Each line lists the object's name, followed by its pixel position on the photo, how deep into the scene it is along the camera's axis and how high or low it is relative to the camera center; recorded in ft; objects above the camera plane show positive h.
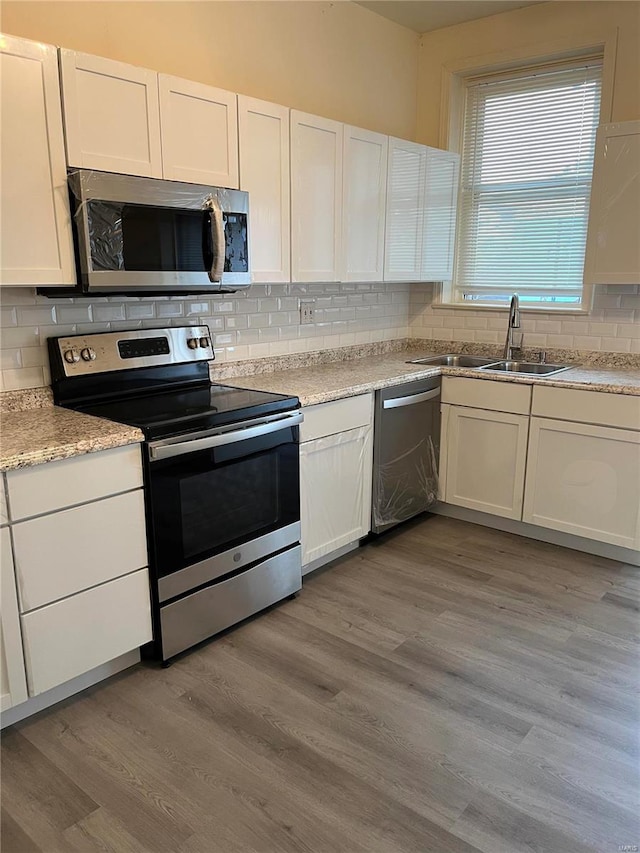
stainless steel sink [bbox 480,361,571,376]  12.57 -1.61
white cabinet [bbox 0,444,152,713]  6.39 -2.98
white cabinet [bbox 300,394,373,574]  9.62 -2.96
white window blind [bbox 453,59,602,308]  12.37 +1.98
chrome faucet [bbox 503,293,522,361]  12.73 -0.77
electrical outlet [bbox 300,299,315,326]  11.82 -0.50
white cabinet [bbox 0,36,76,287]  6.53 +1.14
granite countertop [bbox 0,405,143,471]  6.23 -1.58
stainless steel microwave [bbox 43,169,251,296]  7.16 +0.55
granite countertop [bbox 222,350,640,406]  9.78 -1.54
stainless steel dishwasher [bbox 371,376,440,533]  10.96 -2.93
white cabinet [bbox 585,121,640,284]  10.69 +1.28
